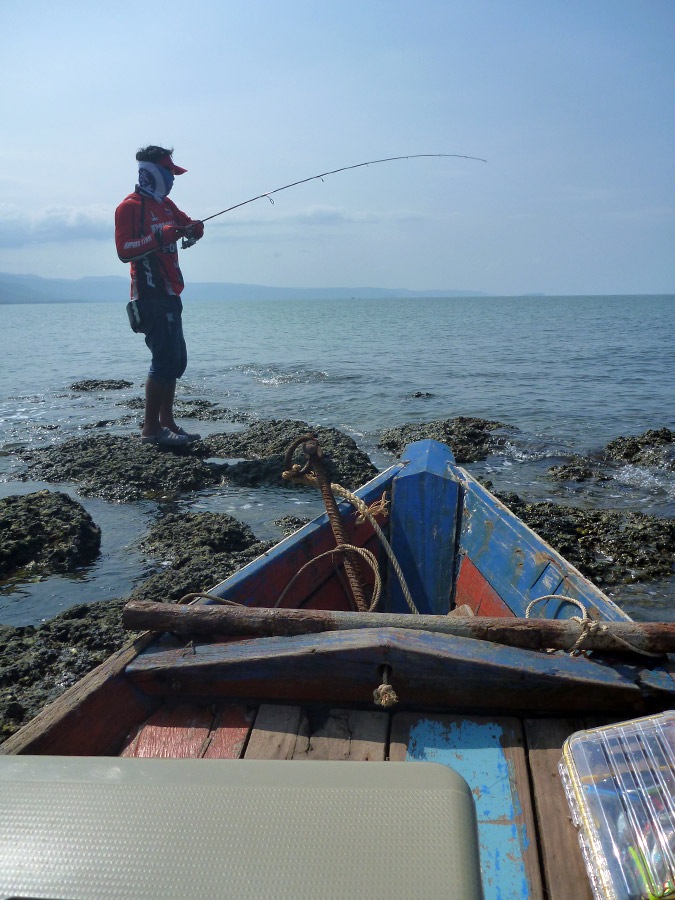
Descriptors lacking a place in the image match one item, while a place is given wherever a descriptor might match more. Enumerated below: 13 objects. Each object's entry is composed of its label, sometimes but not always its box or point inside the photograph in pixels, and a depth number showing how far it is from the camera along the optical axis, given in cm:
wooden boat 193
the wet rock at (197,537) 586
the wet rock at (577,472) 924
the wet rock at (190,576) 479
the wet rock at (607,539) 600
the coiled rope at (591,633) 217
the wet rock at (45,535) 562
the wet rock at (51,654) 354
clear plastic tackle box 152
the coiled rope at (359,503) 356
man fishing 744
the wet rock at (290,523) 689
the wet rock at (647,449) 992
